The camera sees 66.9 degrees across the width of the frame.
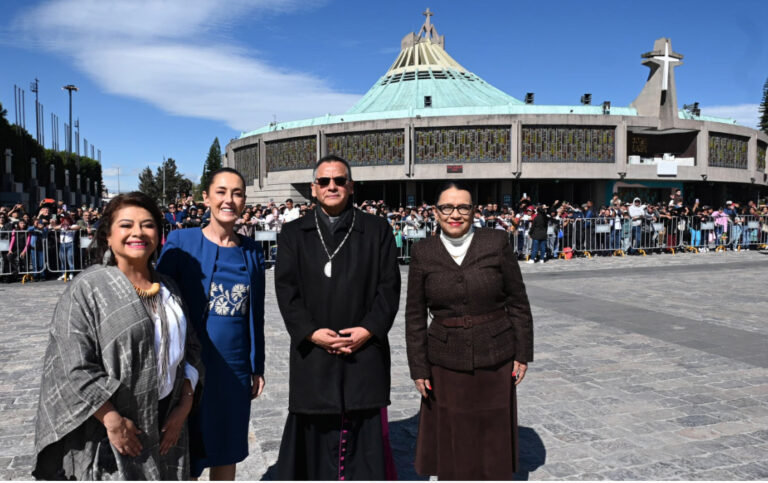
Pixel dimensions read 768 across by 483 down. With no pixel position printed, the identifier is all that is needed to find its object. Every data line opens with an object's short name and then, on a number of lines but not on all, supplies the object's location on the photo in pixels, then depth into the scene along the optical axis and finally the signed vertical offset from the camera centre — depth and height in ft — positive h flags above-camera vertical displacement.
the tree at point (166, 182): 283.59 +20.72
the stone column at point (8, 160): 136.77 +15.31
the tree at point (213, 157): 342.03 +39.65
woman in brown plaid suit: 10.74 -2.21
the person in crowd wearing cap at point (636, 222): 66.33 +0.12
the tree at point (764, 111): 236.84 +46.66
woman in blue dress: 10.14 -1.59
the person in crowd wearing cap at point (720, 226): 71.20 -0.37
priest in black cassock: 10.00 -1.82
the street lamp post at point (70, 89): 199.06 +46.09
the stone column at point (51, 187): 183.95 +11.56
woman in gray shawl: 7.33 -1.90
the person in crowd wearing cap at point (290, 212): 60.49 +1.18
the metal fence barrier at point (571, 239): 47.16 -1.71
